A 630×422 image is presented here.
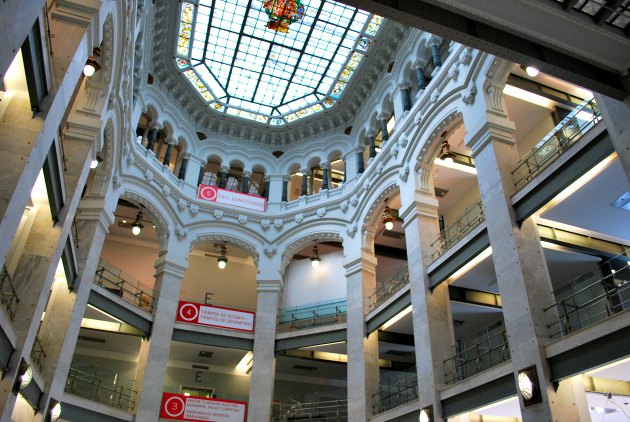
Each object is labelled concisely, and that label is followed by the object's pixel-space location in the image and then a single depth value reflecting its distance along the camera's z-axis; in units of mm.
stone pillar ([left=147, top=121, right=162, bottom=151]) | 23234
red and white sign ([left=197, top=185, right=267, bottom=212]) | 24578
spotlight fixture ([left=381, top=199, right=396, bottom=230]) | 18503
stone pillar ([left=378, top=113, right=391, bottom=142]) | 22328
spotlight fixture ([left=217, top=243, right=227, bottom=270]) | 23078
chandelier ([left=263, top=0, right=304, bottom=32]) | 21219
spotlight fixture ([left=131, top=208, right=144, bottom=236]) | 20047
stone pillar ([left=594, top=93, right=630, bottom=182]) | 8141
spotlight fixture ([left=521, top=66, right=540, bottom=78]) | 11712
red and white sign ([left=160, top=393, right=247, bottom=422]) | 19297
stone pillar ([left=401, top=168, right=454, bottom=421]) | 15055
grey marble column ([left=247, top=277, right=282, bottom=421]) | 20344
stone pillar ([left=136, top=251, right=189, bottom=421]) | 19016
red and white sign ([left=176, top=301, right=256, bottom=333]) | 21734
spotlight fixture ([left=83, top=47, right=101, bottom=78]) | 11705
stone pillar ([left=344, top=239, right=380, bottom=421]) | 18656
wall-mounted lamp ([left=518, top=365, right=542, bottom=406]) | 10680
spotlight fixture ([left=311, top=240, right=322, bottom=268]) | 22859
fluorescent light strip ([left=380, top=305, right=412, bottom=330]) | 18131
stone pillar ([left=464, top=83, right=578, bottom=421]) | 10750
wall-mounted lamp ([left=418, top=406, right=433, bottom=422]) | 14578
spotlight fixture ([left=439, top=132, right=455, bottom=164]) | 16375
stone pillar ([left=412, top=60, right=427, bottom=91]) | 20062
